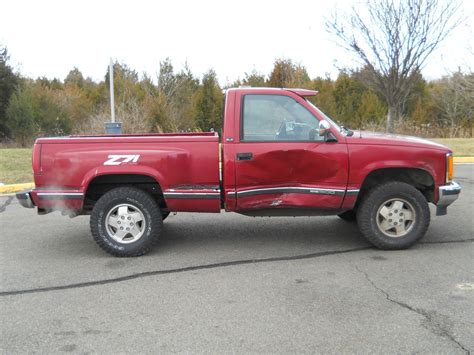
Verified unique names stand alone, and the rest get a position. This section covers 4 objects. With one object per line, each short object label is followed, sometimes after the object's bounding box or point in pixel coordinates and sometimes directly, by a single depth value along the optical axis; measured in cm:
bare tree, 1375
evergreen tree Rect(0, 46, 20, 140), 2670
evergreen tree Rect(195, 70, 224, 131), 2420
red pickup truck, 517
